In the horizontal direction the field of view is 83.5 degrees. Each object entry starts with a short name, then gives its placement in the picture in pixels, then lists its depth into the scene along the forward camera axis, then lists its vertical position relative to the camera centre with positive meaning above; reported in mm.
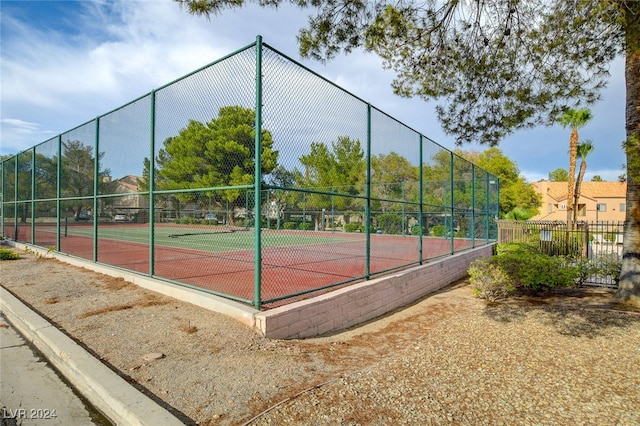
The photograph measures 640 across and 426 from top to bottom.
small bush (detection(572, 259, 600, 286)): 8379 -1315
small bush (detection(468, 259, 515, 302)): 7270 -1417
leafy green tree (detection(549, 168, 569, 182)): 67125 +7375
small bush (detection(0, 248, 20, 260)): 8765 -1112
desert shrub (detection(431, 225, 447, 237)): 17994 -899
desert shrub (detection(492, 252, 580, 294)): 7480 -1233
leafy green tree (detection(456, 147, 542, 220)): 32188 +2909
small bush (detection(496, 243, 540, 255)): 10180 -1079
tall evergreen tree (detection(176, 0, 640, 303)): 4680 +2340
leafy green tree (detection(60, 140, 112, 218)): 8531 +969
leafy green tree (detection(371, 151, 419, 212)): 11194 +1296
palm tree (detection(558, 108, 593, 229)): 22239 +4620
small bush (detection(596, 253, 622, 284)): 8141 -1230
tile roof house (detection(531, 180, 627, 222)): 42125 +1539
